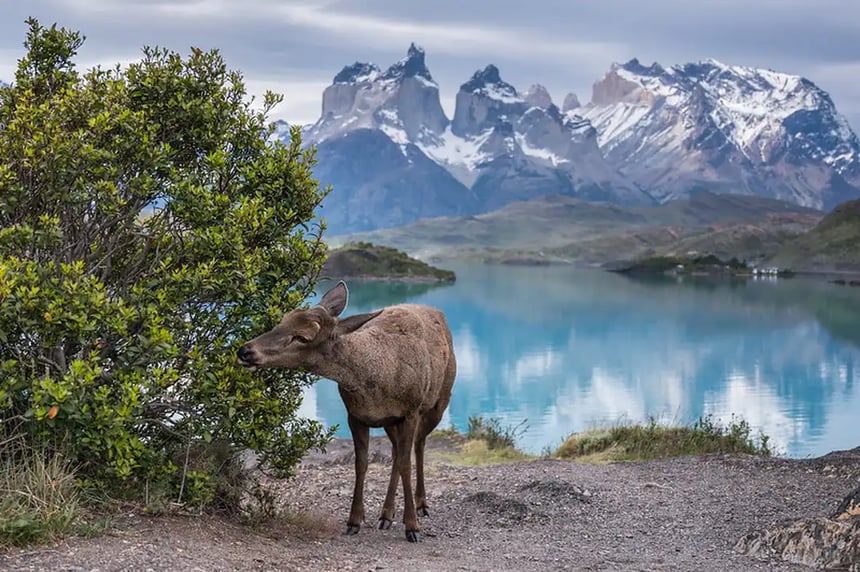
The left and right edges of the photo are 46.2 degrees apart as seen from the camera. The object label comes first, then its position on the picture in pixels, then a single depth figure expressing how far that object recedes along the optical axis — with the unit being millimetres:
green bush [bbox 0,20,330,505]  8500
